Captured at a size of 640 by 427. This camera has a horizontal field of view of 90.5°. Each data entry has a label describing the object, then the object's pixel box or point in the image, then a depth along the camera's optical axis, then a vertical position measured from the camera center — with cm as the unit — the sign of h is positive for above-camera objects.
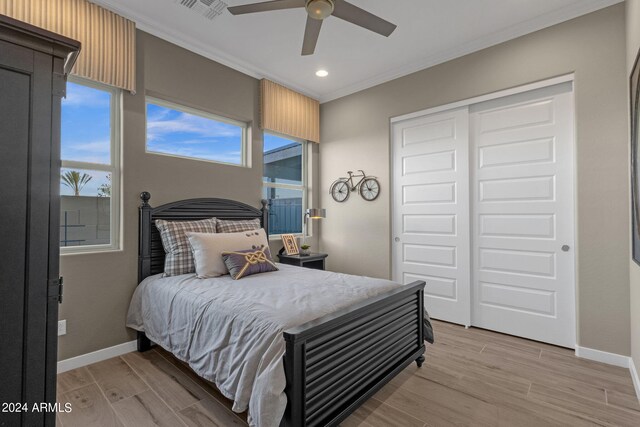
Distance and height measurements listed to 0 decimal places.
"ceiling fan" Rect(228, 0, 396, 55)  199 +134
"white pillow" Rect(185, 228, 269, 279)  265 -28
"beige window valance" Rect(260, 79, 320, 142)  393 +140
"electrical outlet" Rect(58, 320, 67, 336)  240 -85
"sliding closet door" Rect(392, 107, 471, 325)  343 +9
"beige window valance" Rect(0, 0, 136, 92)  226 +142
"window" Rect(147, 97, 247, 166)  316 +89
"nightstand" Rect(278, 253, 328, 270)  395 -55
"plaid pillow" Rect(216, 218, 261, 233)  325 -10
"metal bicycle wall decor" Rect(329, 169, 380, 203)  416 +41
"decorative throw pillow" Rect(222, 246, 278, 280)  264 -40
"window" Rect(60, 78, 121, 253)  256 +40
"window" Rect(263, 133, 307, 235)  424 +48
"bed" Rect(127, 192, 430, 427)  149 -69
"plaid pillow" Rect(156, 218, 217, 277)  276 -28
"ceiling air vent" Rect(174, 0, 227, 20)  261 +177
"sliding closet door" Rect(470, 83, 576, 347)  285 +3
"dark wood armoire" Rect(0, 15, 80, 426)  97 +0
